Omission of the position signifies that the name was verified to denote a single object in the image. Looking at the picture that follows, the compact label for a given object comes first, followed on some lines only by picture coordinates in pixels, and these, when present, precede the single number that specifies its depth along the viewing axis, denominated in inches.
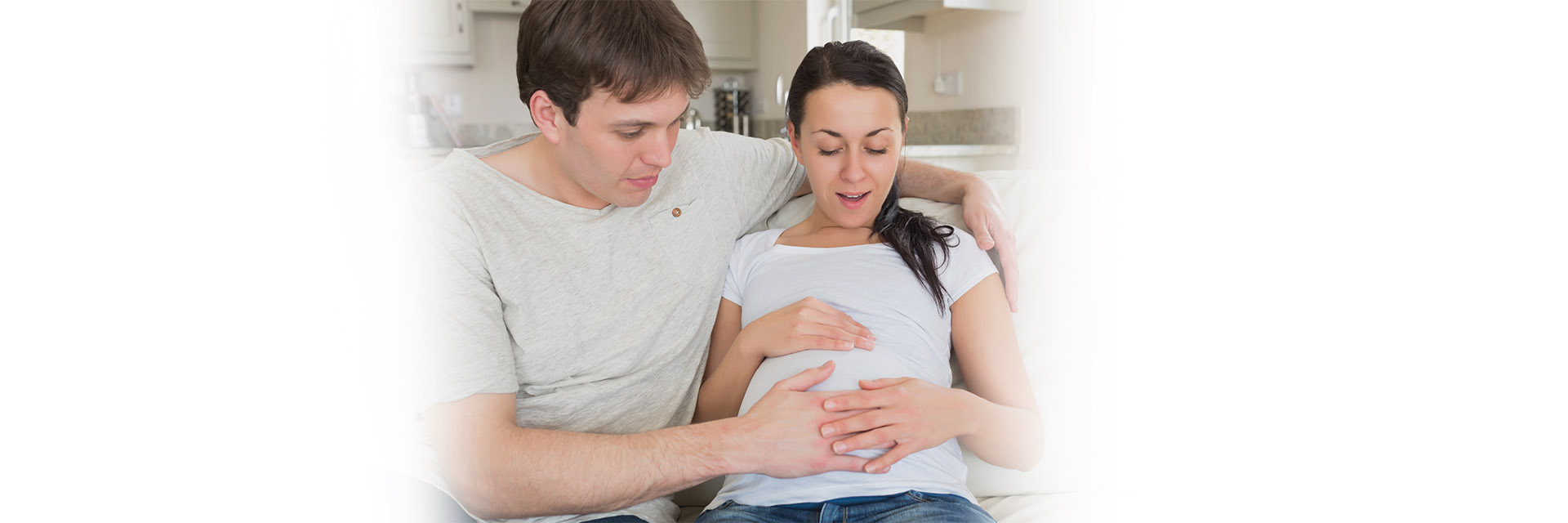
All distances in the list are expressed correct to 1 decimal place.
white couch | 53.6
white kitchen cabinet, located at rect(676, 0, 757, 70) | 189.5
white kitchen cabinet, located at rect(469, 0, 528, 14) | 175.3
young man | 41.8
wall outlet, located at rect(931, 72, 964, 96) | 149.6
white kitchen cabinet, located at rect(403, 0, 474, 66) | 169.9
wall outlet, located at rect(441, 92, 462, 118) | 181.0
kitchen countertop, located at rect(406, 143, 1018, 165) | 134.0
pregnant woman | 43.6
